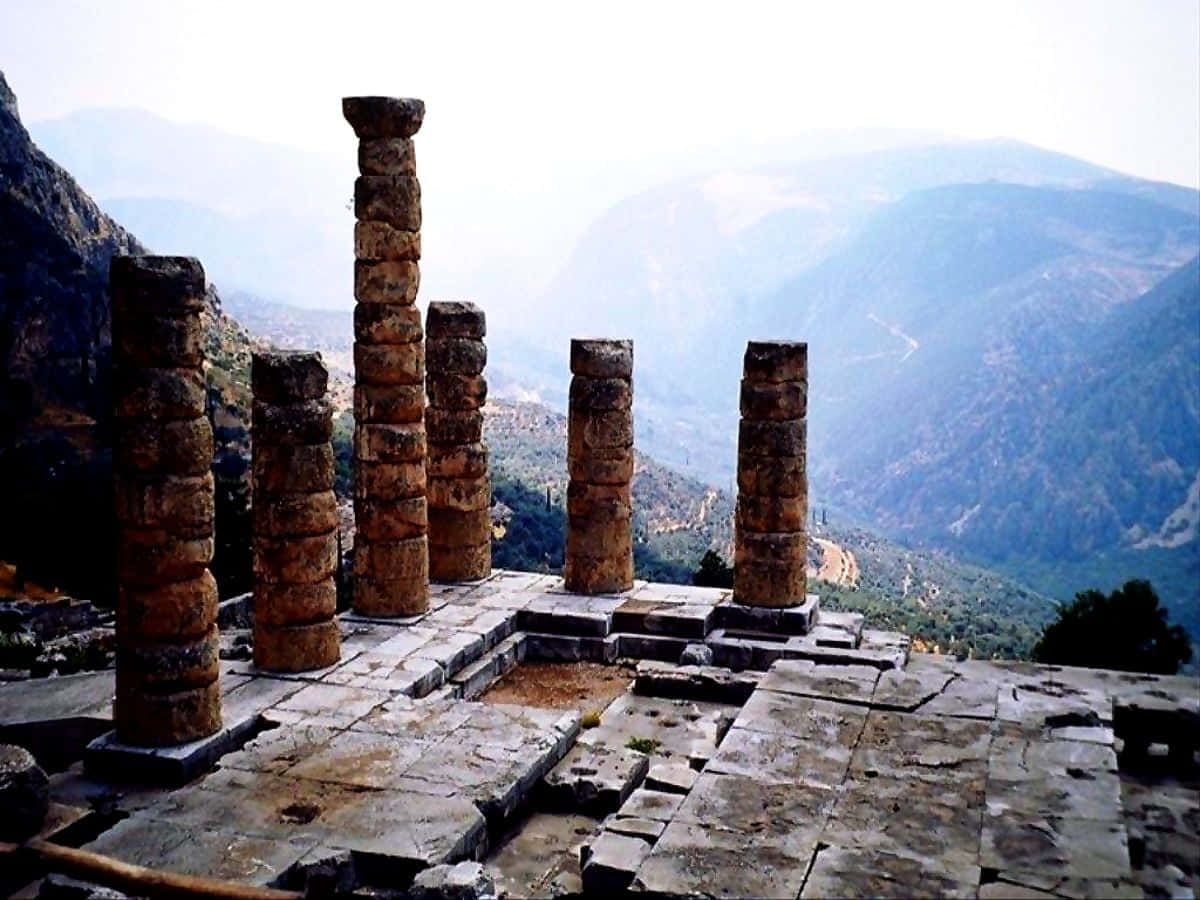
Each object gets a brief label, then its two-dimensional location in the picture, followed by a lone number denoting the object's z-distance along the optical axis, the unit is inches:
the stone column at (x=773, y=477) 646.5
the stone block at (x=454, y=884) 346.9
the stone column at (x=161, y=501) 446.0
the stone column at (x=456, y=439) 708.0
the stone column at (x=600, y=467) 685.9
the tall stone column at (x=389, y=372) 617.9
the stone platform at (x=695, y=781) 353.4
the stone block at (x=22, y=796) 383.6
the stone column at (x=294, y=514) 536.1
